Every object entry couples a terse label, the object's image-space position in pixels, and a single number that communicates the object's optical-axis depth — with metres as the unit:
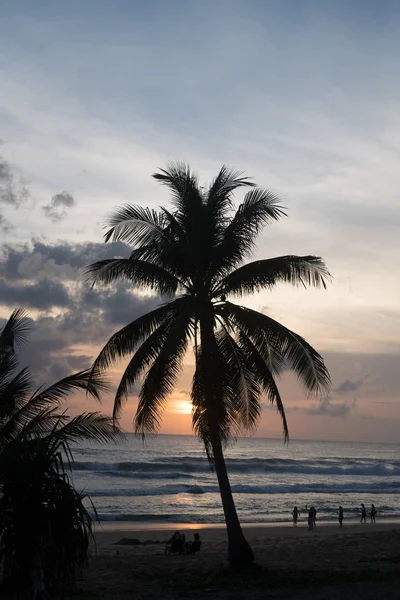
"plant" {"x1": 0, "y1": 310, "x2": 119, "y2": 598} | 9.48
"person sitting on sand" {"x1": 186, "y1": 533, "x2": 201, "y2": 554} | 20.83
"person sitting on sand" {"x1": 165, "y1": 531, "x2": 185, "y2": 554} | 20.72
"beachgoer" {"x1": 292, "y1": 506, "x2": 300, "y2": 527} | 33.16
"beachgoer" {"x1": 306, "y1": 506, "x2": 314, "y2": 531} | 31.20
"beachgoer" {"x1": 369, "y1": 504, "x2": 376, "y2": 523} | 34.39
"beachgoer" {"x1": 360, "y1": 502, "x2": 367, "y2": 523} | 34.83
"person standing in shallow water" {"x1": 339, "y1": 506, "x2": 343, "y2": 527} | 32.59
